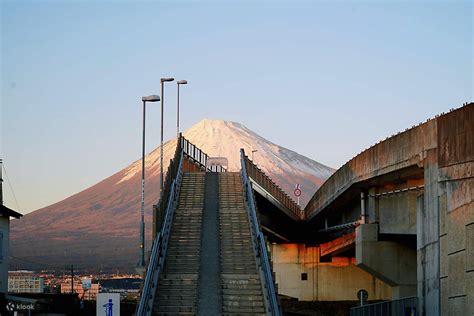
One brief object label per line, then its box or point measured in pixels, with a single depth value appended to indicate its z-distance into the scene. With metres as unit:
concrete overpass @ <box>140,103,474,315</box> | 37.03
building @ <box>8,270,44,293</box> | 110.62
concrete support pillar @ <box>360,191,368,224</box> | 58.49
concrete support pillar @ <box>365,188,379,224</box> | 56.69
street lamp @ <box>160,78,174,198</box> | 62.50
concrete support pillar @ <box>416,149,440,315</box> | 39.72
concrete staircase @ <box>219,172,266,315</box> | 41.19
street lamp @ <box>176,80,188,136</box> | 77.62
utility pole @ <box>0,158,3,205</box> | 75.88
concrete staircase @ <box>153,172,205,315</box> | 41.16
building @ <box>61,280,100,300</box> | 148.91
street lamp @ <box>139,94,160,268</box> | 51.76
